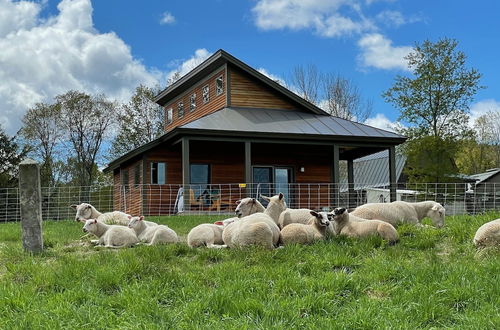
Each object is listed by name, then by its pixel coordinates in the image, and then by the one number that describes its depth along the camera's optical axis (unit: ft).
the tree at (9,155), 111.24
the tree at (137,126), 146.51
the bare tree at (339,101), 145.07
